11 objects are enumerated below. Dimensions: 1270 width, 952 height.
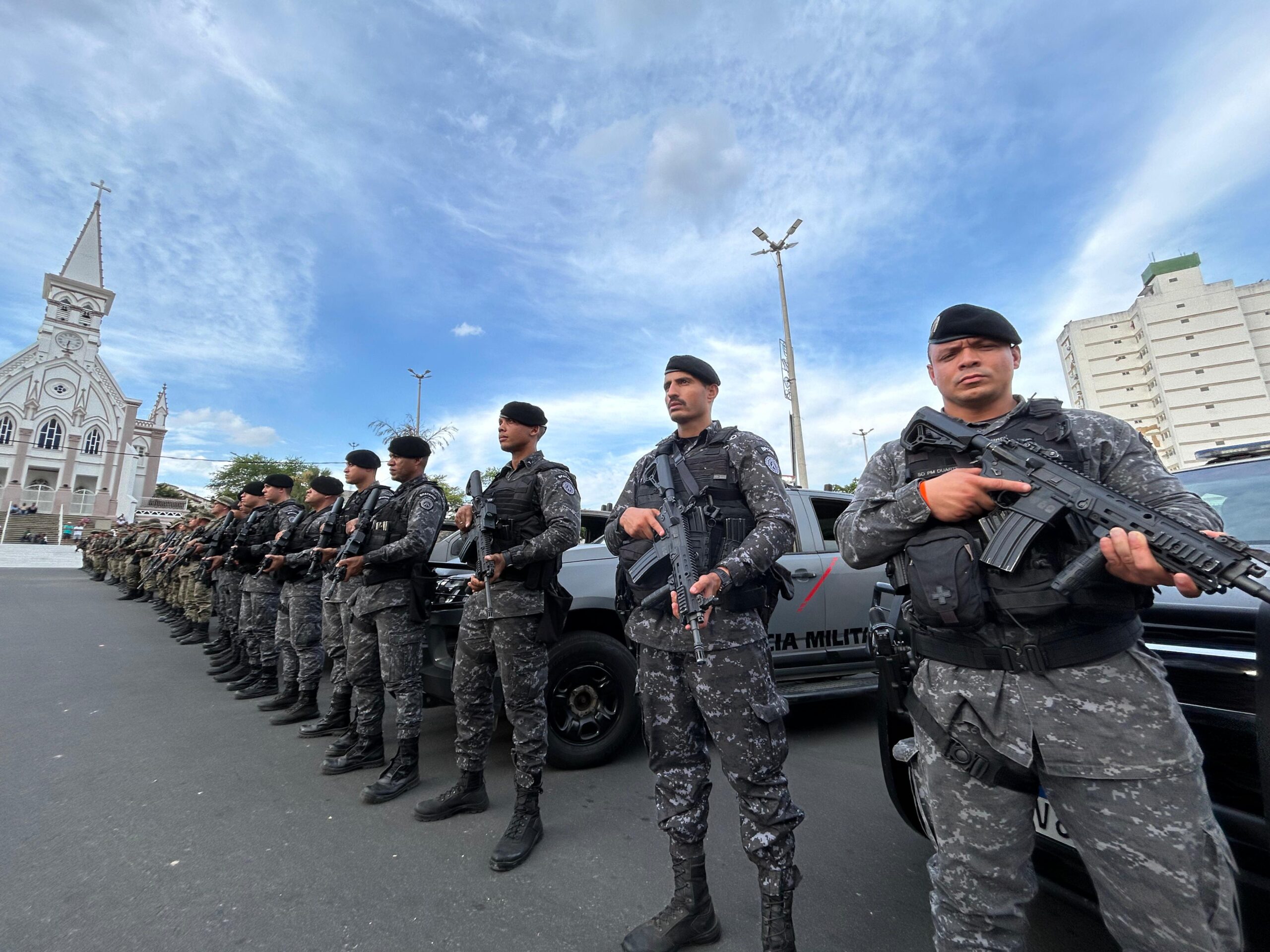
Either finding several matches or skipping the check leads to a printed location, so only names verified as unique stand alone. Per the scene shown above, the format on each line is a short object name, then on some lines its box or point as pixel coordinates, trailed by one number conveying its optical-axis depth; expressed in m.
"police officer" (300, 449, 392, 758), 3.62
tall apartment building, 69.69
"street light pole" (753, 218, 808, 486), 14.67
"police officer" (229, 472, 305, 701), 5.22
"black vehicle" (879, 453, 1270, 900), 1.33
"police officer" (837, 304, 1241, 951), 1.15
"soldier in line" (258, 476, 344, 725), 4.49
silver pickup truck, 3.42
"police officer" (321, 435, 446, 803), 3.21
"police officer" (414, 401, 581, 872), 2.74
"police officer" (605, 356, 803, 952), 1.88
